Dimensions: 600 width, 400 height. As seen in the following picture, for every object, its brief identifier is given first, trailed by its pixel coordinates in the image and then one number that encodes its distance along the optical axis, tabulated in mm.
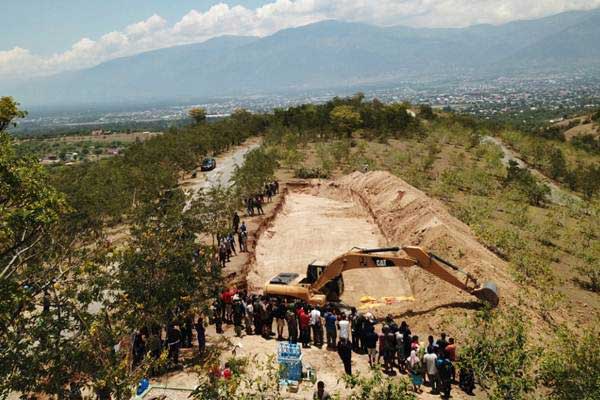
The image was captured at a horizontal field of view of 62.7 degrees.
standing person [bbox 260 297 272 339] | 17812
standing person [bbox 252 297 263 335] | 17797
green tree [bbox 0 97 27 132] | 12633
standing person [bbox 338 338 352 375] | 14891
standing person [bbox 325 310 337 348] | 16750
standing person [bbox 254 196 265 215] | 36550
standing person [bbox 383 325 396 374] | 15047
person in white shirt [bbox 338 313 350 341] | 15562
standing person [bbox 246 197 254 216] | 36719
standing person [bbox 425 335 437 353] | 14150
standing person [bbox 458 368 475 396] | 14039
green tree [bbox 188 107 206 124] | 97625
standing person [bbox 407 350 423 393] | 13945
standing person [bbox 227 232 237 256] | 26922
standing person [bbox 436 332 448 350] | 14242
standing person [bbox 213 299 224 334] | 18547
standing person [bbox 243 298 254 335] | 18016
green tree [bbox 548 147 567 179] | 55369
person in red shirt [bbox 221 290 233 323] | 19094
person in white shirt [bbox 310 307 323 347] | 17016
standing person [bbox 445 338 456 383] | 14195
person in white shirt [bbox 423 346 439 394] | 13906
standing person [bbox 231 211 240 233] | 30403
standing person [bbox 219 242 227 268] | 25969
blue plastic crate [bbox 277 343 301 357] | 14792
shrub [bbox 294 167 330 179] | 50312
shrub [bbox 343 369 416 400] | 8945
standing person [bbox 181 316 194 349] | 16952
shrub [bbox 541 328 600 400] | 9133
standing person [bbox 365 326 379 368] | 15414
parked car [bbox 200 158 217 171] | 61812
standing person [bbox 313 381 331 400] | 11764
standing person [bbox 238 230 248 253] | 28406
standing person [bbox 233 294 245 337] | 18219
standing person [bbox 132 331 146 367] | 15398
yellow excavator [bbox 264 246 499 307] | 18109
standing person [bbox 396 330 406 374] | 15094
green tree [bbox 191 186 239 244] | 25338
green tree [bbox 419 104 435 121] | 91231
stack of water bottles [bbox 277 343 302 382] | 14609
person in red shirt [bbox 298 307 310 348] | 17062
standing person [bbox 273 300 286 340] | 17781
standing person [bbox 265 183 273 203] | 41938
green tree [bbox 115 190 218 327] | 14148
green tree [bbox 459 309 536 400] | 9438
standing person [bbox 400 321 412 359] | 15148
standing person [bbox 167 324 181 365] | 15859
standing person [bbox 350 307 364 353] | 16239
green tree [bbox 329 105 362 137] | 73938
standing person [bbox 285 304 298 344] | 16984
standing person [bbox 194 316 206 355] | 16391
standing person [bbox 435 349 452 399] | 13641
